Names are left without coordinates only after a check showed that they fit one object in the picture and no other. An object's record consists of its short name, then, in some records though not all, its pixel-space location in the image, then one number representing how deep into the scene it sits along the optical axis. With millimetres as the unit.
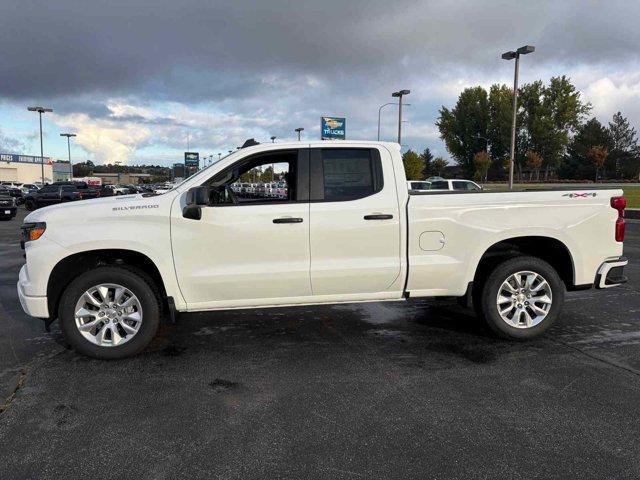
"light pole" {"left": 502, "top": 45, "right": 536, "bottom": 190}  22906
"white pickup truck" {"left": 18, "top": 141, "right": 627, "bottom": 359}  4555
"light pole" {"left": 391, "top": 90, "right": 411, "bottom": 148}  33309
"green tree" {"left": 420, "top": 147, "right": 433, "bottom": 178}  103188
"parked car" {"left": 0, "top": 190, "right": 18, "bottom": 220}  22203
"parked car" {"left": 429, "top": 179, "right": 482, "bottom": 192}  24331
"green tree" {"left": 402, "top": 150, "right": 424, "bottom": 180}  49000
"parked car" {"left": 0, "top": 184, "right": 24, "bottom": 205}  38772
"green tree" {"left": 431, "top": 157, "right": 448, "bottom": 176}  100250
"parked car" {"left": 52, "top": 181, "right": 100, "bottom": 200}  31156
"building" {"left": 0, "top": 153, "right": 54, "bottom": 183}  105125
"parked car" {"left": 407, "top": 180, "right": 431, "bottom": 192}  25866
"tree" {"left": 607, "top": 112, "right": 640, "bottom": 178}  85062
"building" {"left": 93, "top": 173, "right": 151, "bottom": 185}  152125
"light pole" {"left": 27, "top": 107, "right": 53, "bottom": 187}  47062
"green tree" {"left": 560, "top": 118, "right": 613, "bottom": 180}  87081
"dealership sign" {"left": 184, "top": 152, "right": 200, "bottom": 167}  68062
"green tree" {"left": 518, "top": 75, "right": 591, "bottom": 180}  81875
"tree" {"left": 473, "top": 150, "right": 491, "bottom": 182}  79688
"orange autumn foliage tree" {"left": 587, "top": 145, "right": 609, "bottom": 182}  76250
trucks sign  35594
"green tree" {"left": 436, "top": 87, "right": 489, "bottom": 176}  88812
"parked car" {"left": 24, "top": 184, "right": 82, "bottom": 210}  29209
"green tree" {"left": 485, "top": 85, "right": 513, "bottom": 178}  83688
